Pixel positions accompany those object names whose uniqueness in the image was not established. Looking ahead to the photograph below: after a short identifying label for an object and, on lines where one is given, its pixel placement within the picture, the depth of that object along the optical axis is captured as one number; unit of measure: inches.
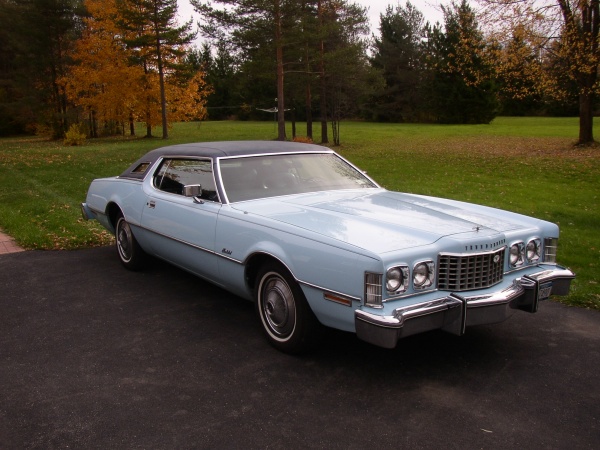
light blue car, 129.9
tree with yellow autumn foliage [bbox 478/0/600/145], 677.3
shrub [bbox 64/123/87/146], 1209.4
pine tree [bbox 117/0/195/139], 1193.4
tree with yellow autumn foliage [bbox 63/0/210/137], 1258.0
